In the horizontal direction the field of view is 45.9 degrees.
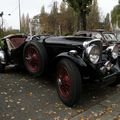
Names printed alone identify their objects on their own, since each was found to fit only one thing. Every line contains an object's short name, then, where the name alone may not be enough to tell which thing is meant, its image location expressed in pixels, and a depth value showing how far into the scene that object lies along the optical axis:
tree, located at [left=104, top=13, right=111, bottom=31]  25.93
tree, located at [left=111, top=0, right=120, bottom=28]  19.04
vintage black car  2.68
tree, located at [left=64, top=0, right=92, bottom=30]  9.87
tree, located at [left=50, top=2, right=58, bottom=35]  22.85
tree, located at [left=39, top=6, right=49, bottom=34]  23.02
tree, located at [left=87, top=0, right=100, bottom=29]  20.99
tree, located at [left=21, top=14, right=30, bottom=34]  41.50
